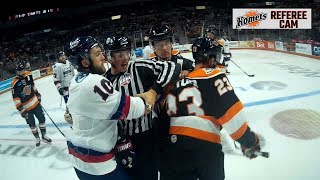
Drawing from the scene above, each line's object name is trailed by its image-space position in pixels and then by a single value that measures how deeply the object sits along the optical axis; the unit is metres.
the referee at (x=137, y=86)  2.55
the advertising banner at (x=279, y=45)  14.47
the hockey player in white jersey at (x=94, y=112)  2.02
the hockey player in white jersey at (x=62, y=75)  6.75
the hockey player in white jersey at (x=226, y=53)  8.73
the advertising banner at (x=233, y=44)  16.97
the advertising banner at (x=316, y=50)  12.07
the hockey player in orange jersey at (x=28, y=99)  5.81
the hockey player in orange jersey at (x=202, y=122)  2.10
